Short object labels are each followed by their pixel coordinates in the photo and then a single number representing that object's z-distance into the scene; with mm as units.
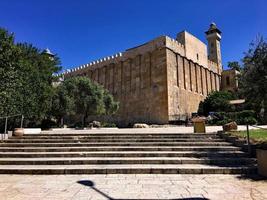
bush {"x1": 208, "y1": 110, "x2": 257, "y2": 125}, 19033
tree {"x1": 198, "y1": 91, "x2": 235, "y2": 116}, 29906
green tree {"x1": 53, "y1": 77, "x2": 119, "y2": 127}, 21953
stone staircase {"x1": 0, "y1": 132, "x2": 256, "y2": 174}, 6000
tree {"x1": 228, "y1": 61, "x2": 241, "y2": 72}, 49266
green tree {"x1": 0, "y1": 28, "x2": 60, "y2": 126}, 9164
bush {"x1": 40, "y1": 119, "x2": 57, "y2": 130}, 21208
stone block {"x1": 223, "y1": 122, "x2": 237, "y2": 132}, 10758
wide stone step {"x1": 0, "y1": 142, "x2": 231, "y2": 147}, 8258
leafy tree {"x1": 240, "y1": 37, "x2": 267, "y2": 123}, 6656
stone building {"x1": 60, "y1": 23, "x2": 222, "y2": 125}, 28281
